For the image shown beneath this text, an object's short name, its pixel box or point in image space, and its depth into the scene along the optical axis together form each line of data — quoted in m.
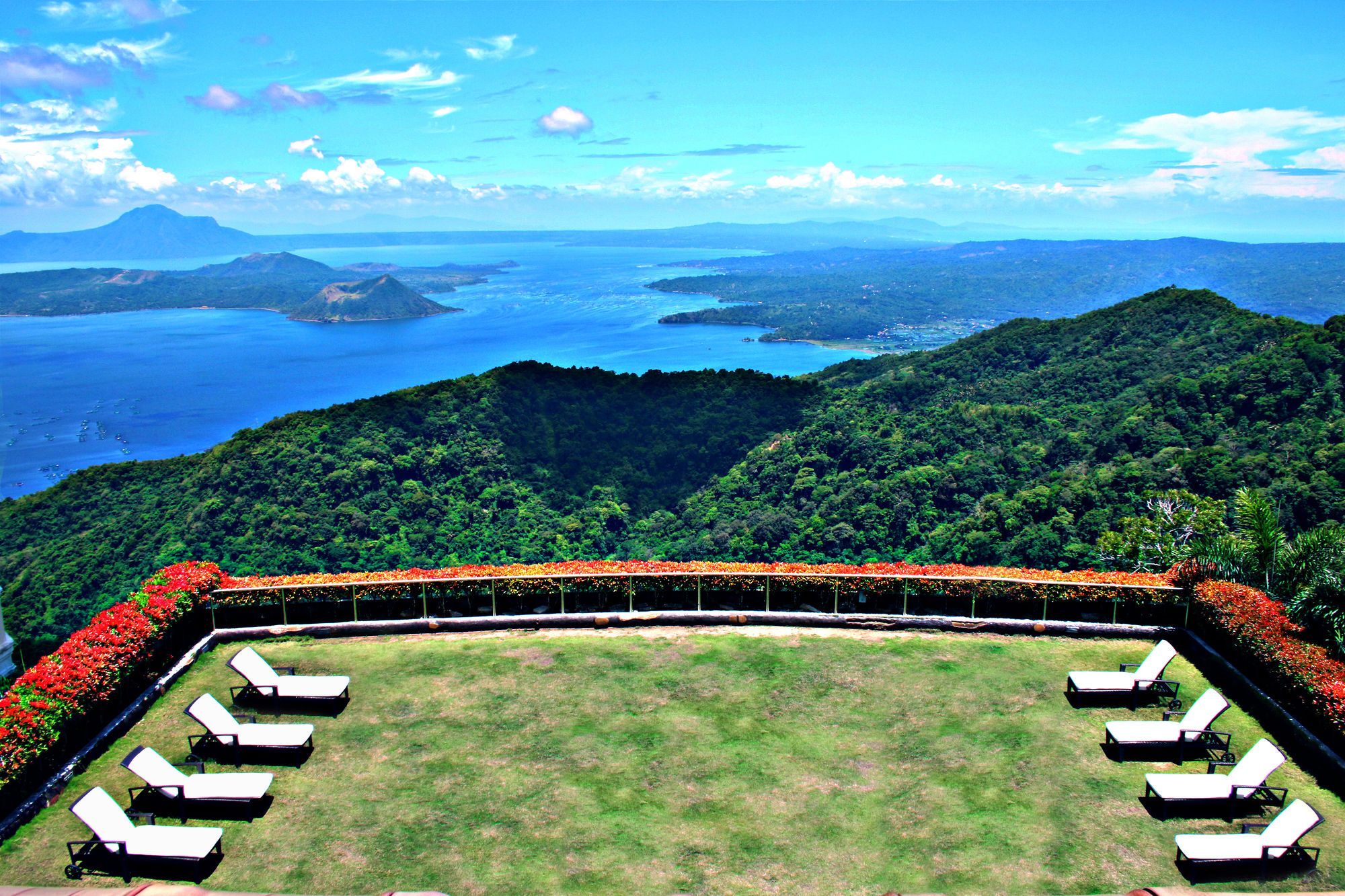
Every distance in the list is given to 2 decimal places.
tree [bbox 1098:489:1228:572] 16.12
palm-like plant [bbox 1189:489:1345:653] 9.21
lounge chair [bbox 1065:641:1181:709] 9.28
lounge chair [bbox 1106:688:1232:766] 8.16
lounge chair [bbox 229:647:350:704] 9.22
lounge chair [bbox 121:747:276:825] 7.19
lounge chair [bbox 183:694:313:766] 8.14
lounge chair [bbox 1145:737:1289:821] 7.20
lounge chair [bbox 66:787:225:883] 6.46
